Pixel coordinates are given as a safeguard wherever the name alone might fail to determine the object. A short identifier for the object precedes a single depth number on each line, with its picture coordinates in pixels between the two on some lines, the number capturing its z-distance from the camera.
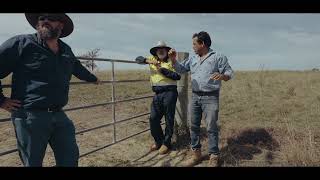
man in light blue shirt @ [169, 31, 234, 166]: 5.55
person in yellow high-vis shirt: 6.16
